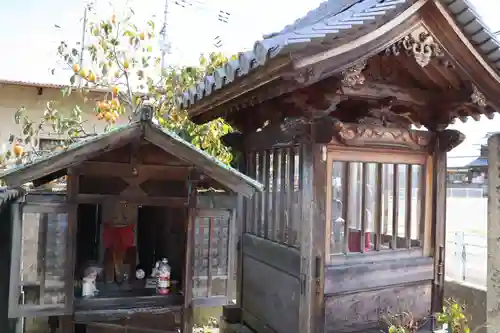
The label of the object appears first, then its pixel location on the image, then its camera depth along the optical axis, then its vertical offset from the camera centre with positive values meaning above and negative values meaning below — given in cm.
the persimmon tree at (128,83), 841 +206
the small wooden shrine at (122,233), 395 -55
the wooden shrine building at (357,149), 422 +49
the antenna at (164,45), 955 +322
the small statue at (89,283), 455 -108
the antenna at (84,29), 887 +332
